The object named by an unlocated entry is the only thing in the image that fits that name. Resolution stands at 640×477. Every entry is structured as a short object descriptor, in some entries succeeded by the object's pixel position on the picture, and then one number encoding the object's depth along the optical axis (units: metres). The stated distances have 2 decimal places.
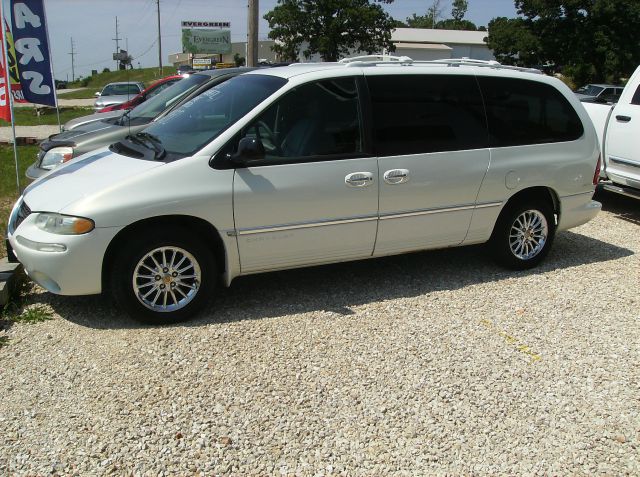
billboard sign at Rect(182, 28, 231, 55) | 63.81
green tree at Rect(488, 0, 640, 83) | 38.31
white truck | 7.88
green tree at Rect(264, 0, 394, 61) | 47.38
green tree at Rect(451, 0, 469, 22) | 125.19
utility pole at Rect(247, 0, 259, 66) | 15.45
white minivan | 4.31
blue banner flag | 8.57
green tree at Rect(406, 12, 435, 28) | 124.28
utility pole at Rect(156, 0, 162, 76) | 61.44
